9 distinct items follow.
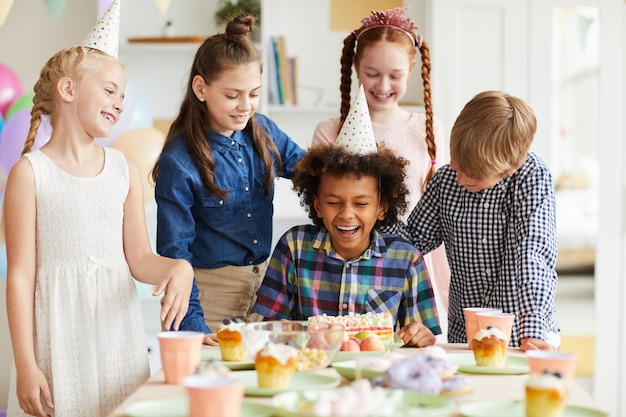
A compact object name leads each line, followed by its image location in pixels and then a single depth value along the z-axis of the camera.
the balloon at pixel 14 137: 3.30
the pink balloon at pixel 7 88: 3.55
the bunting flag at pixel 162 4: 3.37
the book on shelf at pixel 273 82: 3.79
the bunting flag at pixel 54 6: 3.73
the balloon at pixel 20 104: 3.43
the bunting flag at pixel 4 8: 3.69
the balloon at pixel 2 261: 3.39
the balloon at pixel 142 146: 3.34
